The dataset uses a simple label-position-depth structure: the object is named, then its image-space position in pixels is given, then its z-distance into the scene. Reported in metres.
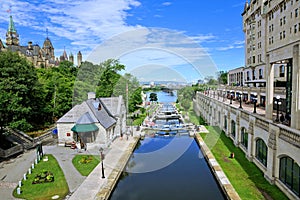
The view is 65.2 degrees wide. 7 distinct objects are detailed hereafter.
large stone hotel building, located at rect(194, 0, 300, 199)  13.16
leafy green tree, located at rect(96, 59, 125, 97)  47.38
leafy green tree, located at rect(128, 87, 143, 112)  46.35
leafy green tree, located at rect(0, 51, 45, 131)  23.83
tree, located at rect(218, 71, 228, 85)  101.49
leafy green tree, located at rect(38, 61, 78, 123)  36.94
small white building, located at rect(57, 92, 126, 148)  24.48
